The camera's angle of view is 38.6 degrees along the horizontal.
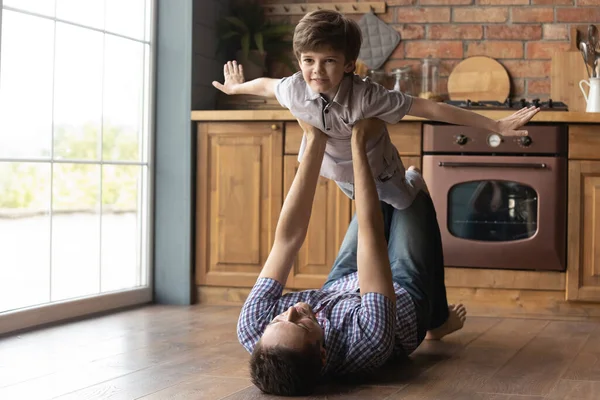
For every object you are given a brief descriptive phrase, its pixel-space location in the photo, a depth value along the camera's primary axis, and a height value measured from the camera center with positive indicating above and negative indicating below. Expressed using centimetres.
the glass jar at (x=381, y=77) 466 +63
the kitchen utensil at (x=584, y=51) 439 +74
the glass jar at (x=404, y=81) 461 +60
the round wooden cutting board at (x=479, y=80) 459 +61
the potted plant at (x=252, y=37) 454 +83
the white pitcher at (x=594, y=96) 412 +48
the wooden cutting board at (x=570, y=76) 448 +63
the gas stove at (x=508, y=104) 409 +44
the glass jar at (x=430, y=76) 462 +64
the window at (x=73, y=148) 334 +17
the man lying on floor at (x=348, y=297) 223 -32
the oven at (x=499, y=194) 391 +0
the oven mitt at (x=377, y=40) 471 +84
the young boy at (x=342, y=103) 251 +28
